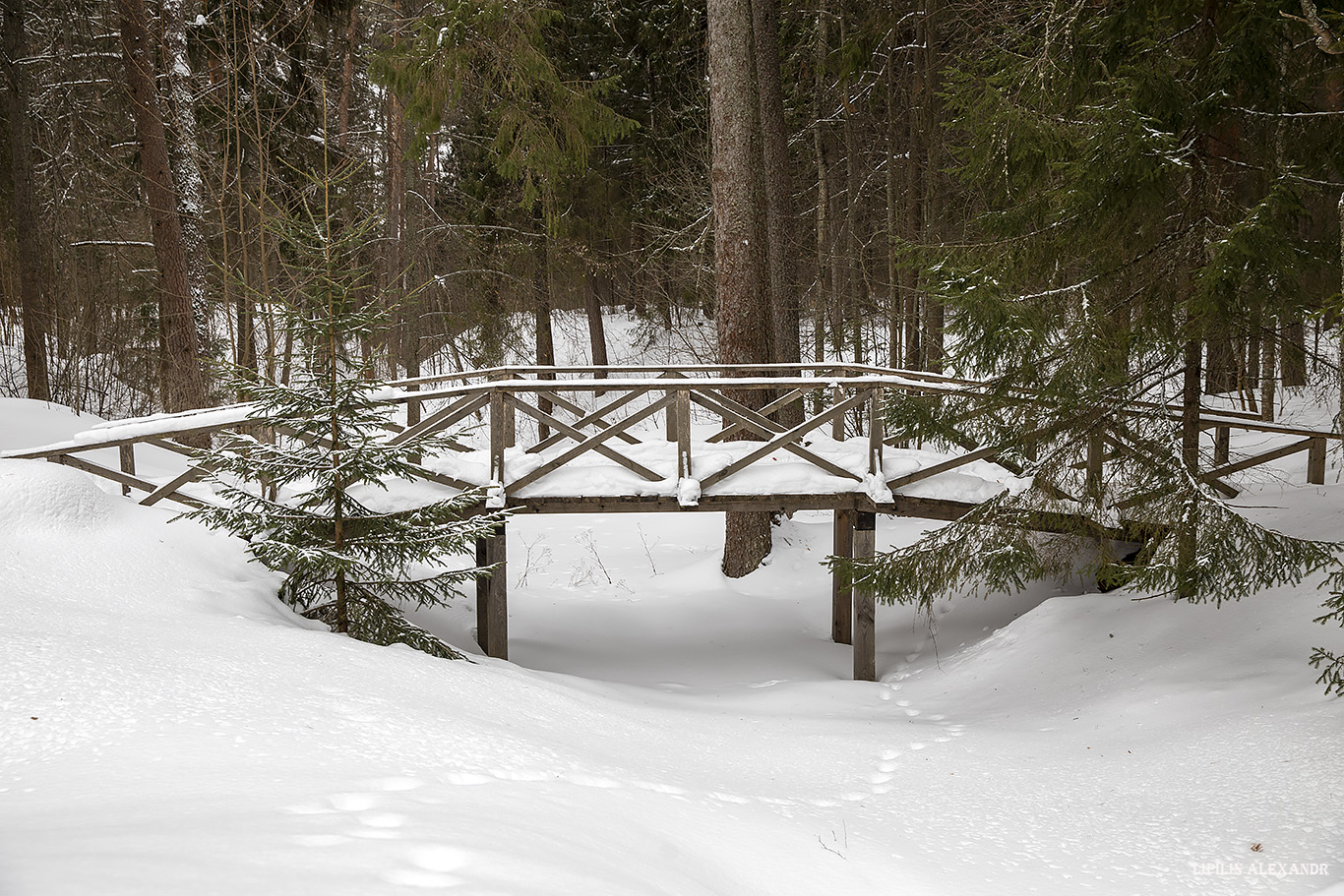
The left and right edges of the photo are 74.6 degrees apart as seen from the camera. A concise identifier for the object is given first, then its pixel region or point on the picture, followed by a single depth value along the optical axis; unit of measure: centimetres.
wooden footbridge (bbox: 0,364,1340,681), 759
